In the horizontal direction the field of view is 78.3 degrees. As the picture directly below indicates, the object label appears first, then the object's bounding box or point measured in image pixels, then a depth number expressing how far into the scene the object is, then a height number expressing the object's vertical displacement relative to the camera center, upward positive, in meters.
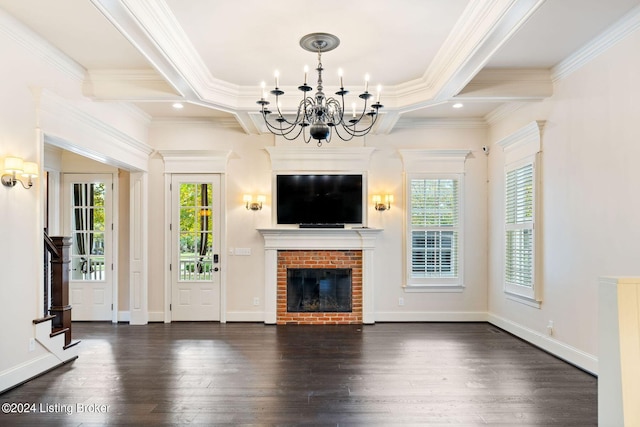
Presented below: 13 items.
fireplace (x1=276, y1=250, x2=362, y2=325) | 6.15 -0.94
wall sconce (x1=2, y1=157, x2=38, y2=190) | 3.37 +0.47
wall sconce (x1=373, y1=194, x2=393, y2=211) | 6.21 +0.32
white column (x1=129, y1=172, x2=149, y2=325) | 6.11 -0.34
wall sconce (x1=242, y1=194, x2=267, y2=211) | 6.18 +0.32
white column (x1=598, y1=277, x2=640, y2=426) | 1.94 -0.68
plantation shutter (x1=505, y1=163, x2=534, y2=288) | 4.97 -0.07
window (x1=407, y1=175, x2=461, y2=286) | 6.23 -0.24
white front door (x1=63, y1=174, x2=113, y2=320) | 6.25 -0.31
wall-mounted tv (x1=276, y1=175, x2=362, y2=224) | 6.21 +0.34
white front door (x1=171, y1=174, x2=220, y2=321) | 6.22 -0.39
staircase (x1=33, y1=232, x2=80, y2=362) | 4.14 -0.83
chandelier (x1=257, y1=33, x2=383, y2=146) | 3.52 +1.07
